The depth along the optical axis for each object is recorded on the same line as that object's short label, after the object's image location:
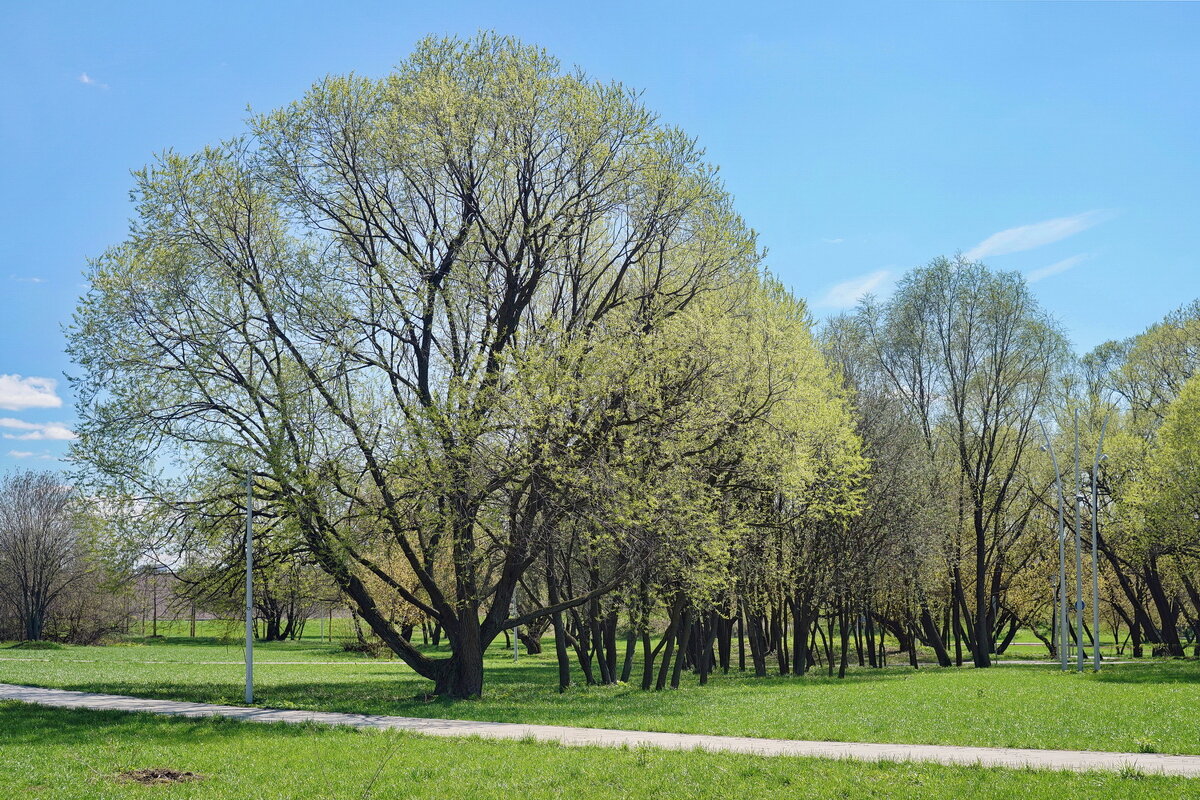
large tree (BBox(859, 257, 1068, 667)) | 39.75
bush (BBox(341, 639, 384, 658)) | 50.84
